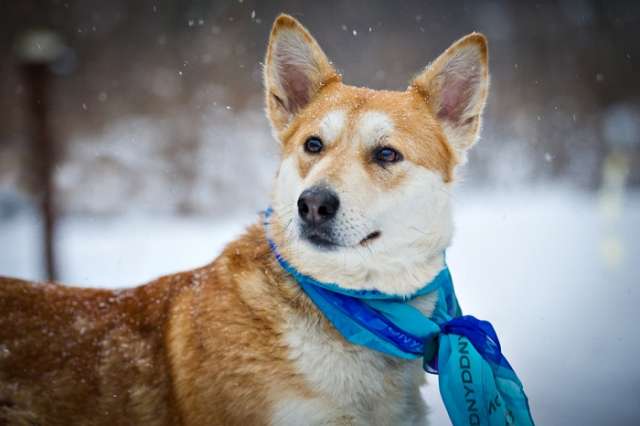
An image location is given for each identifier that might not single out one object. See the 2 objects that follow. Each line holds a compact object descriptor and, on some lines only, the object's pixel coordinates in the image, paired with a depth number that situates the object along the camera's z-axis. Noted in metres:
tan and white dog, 2.05
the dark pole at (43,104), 5.67
